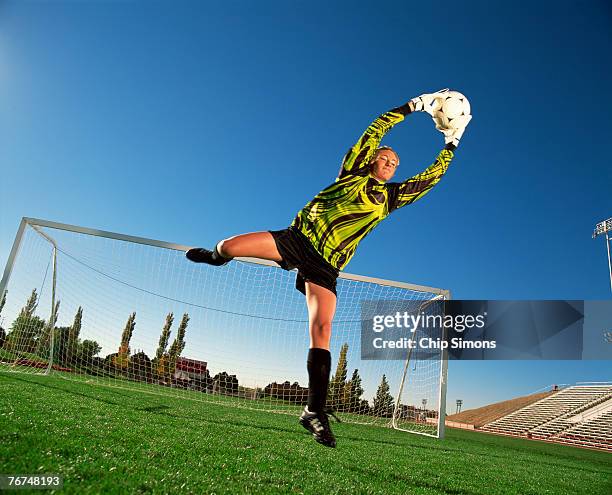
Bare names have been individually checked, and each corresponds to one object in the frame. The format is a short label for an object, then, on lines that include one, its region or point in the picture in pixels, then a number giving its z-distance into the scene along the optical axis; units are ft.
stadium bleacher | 87.66
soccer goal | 31.63
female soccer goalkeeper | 9.56
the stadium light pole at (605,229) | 95.93
